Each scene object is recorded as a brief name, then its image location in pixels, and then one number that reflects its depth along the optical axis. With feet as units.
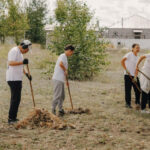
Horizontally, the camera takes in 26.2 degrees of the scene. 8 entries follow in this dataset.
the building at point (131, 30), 160.04
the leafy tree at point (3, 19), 113.91
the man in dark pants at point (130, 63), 28.53
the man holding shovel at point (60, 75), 25.36
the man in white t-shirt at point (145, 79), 26.21
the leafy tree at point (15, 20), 111.75
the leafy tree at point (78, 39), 50.21
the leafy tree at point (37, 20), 146.64
